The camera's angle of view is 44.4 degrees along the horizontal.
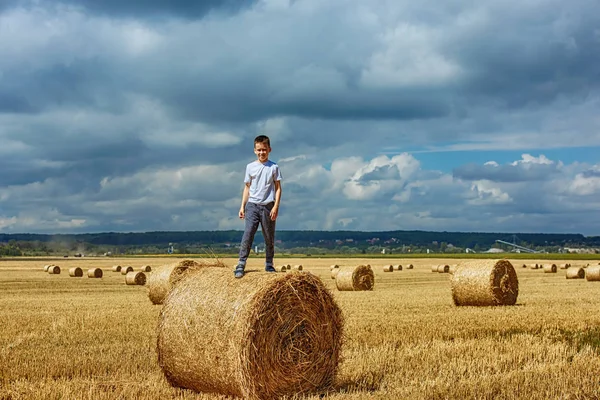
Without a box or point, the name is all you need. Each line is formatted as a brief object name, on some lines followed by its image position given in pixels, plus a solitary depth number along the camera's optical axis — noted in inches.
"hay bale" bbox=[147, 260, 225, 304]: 831.7
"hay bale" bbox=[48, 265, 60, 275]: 1843.5
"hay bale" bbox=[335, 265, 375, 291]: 1121.4
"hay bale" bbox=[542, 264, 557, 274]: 1828.2
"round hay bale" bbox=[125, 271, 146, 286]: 1339.8
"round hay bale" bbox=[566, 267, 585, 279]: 1489.9
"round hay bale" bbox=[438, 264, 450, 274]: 1904.0
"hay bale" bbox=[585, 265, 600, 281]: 1370.6
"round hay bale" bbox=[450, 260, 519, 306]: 818.8
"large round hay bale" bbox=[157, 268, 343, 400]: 338.6
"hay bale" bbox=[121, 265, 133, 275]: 1831.9
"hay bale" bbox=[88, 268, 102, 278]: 1652.3
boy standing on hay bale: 366.3
